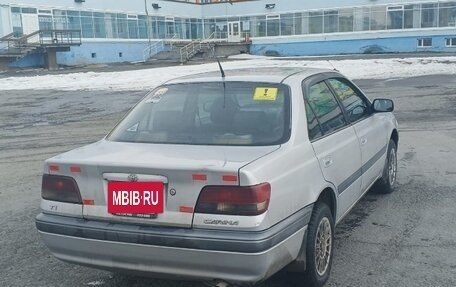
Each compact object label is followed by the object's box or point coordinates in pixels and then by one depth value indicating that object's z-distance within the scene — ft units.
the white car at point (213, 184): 10.28
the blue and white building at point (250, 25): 144.15
